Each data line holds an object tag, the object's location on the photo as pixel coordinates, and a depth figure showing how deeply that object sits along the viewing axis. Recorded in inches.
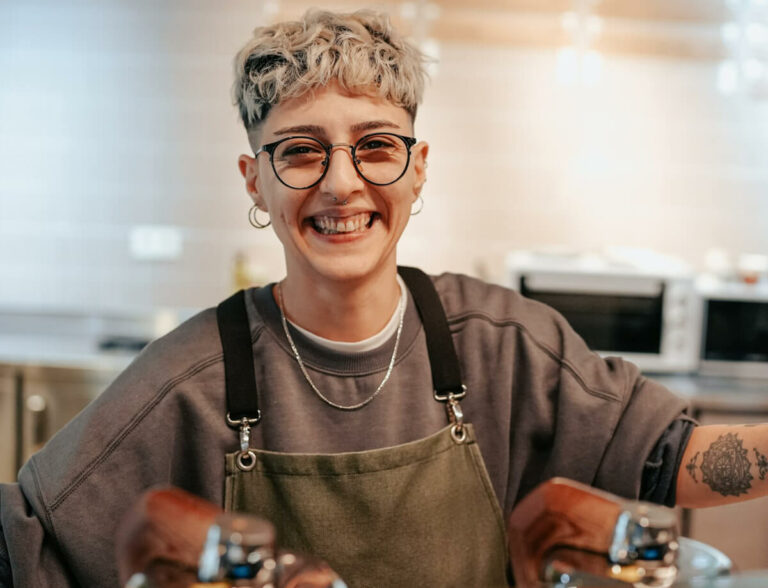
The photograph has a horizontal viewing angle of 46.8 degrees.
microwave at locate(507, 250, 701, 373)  111.0
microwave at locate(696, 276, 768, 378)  111.3
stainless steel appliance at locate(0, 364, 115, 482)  110.9
